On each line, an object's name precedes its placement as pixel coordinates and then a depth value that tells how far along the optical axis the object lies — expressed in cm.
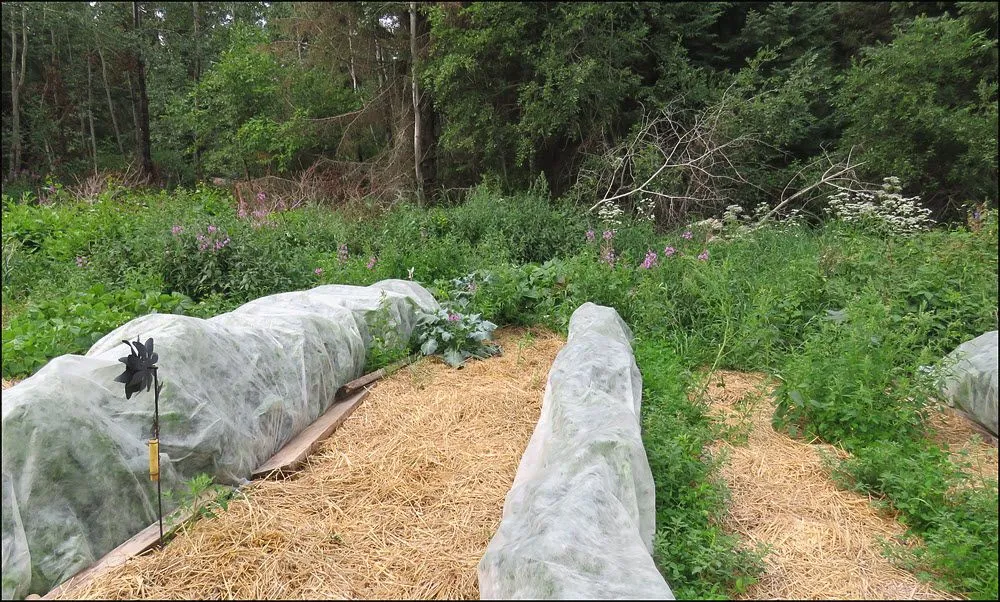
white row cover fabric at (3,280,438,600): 169
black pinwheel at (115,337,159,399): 181
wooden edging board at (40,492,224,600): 164
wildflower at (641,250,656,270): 504
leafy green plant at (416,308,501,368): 422
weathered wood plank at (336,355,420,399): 355
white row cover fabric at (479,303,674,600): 134
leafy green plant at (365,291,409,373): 392
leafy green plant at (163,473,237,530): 199
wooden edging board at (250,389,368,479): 259
